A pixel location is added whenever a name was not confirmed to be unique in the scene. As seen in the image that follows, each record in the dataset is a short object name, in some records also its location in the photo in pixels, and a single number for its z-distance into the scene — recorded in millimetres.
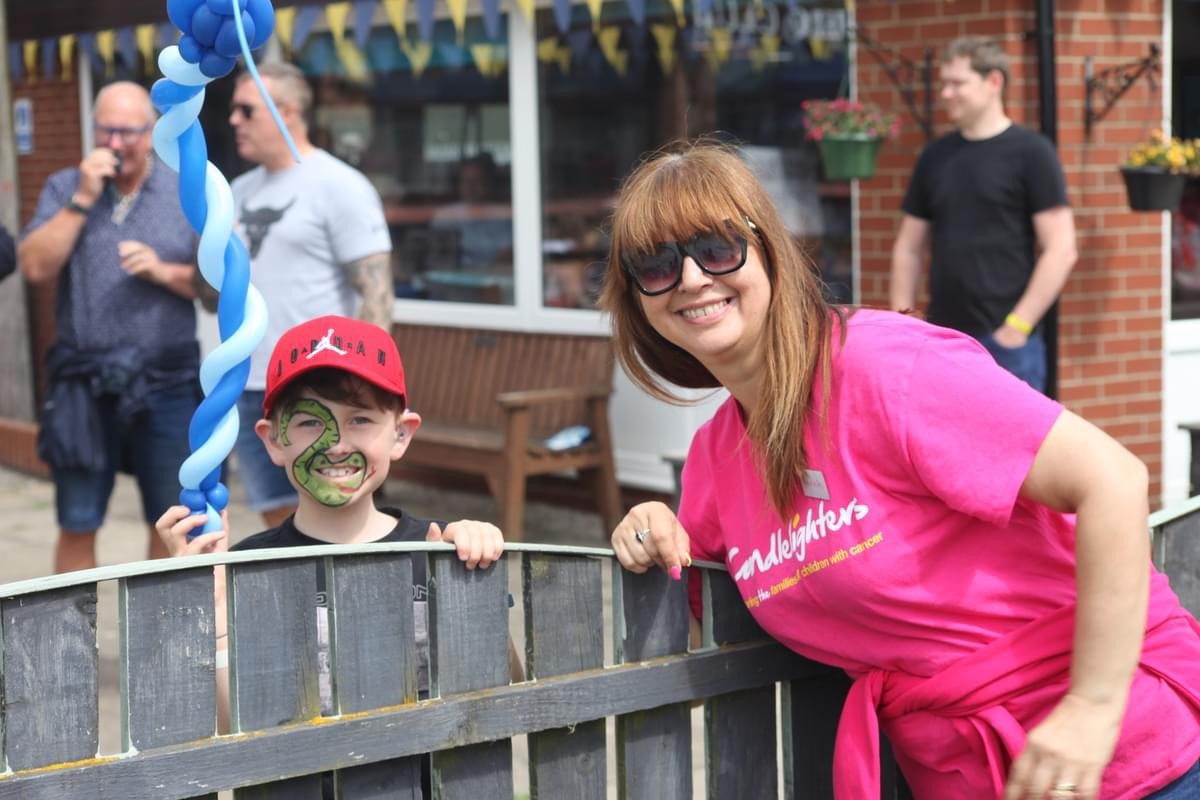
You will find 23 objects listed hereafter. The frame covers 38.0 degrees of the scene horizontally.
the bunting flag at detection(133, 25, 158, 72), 9414
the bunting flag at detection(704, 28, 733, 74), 7527
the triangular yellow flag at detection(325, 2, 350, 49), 8344
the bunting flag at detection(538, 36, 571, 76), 7922
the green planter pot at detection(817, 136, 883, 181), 6492
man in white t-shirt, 5262
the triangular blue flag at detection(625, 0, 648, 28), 7133
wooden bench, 7215
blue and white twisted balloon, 2447
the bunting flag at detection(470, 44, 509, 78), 8148
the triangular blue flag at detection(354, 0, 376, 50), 8125
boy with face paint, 2680
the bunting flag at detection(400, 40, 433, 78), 8477
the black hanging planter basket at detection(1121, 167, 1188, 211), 6344
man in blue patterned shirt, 5012
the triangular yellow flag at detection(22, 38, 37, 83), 10469
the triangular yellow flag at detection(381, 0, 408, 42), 7832
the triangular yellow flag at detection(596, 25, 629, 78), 7758
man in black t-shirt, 5773
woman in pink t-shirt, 2201
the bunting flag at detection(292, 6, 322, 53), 8266
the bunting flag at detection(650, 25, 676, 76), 7637
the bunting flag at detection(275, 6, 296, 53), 8453
